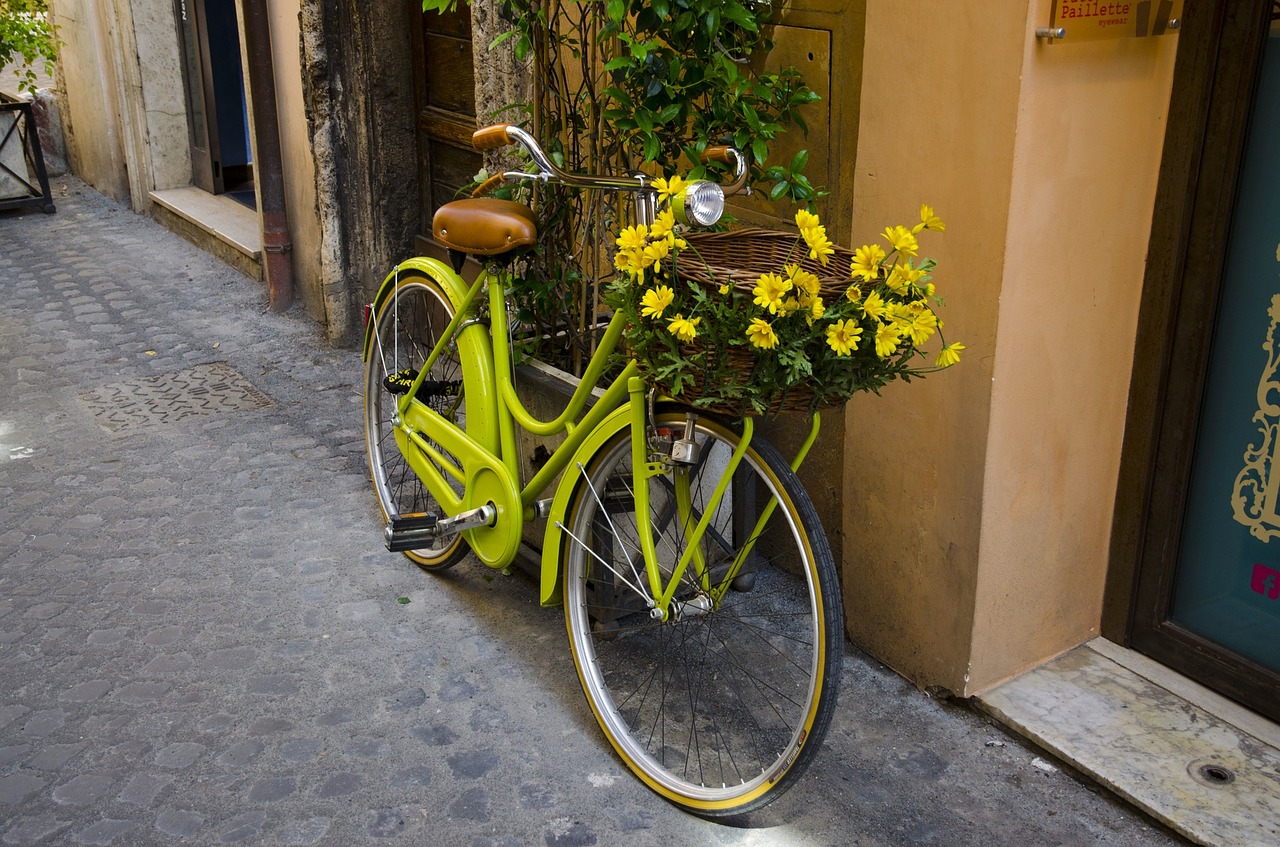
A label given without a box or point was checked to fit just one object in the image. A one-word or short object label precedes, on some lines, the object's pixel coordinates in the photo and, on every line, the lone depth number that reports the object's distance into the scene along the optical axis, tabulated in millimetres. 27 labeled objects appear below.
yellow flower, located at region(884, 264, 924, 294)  2584
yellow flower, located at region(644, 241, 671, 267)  2627
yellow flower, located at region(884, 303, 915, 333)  2549
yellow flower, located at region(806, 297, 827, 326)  2512
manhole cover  5595
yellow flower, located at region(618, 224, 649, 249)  2654
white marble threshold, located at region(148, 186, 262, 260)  7945
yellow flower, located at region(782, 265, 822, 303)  2494
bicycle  2939
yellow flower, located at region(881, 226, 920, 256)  2633
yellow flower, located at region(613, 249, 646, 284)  2652
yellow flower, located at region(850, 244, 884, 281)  2568
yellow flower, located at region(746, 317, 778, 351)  2488
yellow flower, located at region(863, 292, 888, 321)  2527
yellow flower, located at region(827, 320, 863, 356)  2506
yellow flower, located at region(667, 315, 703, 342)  2553
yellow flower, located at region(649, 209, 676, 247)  2650
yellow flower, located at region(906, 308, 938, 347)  2568
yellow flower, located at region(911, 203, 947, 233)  2734
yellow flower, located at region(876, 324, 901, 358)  2539
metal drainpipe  6613
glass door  3117
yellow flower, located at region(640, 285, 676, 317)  2592
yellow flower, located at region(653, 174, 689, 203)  2807
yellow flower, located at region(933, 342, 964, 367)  2727
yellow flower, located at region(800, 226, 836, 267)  2627
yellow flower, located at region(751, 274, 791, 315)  2486
